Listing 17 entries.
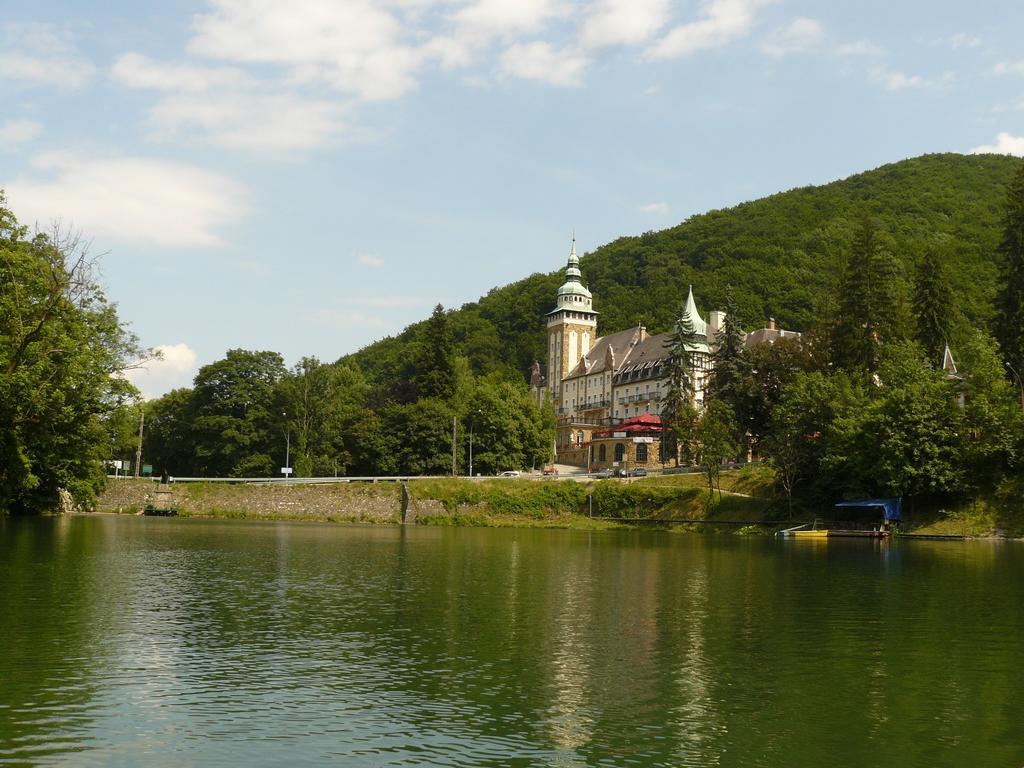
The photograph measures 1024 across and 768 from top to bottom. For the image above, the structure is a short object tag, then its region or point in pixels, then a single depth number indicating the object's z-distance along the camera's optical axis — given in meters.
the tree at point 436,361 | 100.81
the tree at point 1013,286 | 72.94
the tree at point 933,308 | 84.31
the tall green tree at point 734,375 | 82.00
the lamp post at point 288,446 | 104.12
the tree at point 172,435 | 114.50
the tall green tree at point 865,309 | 75.50
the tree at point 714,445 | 71.81
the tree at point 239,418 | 108.44
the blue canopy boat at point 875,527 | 62.03
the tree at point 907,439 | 61.72
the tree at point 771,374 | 81.38
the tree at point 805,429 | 68.94
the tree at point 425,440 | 92.56
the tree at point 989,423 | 61.41
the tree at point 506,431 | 95.88
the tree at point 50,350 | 42.38
